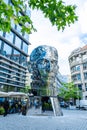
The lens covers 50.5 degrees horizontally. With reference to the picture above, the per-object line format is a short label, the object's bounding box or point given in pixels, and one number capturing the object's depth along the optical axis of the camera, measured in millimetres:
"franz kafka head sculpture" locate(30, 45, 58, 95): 17534
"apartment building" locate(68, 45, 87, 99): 29043
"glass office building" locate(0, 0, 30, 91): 19770
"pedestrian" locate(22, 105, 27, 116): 9774
